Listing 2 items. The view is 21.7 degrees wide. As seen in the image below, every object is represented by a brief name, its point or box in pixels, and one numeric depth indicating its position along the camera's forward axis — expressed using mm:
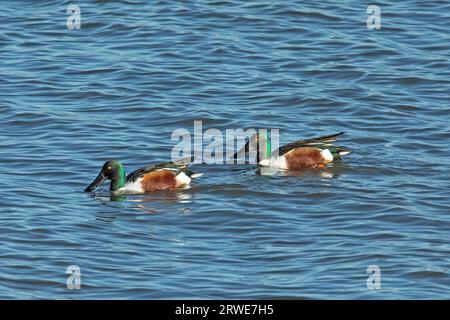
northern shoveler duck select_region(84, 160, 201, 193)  12188
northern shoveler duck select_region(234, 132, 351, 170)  12969
